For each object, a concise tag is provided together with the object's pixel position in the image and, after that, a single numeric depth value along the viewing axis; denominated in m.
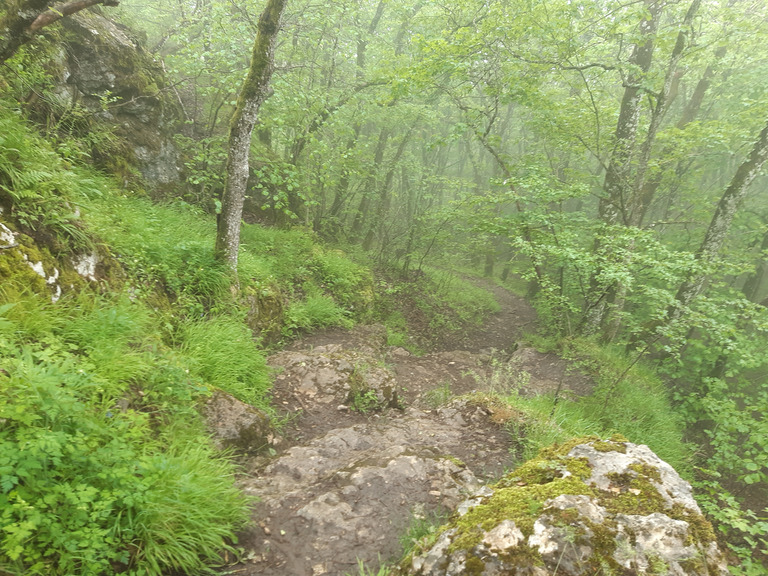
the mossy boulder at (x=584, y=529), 2.02
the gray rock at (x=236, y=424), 3.72
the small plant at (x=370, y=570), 2.41
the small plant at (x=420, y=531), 2.43
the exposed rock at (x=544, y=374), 7.10
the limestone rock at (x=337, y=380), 5.42
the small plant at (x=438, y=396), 6.10
